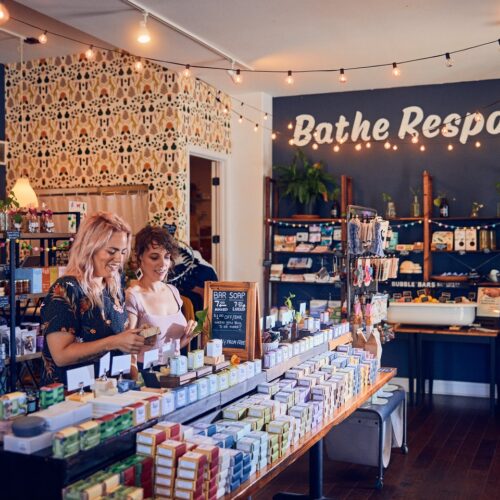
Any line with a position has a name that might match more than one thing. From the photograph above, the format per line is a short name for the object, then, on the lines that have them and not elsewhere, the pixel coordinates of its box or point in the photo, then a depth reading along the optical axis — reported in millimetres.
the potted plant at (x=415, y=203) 7465
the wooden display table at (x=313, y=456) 2516
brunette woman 3693
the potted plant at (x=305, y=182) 7738
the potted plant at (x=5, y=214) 5289
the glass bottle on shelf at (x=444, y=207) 7363
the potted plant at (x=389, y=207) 7539
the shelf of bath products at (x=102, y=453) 1990
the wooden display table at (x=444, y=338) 6820
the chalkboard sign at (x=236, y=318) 3283
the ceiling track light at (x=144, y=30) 4881
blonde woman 2725
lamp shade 6715
